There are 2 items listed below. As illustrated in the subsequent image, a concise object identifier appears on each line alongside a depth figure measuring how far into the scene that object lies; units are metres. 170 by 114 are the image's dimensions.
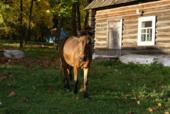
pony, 6.89
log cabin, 13.48
